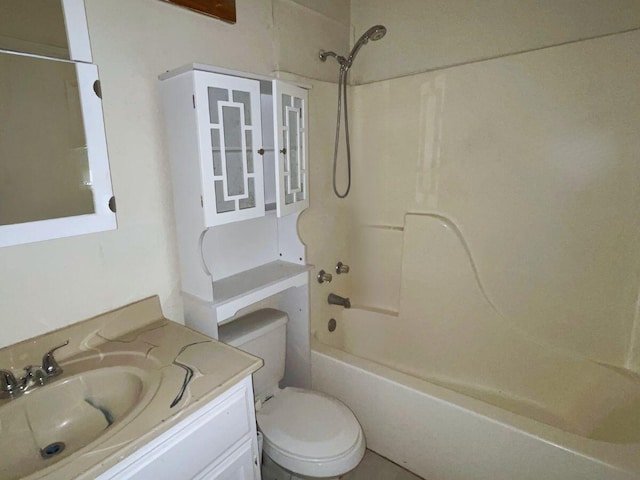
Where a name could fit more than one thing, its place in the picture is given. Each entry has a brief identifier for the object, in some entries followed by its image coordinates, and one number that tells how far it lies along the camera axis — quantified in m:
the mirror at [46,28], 0.86
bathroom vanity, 0.73
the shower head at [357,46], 1.70
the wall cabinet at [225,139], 1.04
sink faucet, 0.84
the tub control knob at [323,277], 1.79
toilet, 1.15
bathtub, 1.06
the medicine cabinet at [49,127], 0.88
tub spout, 1.88
